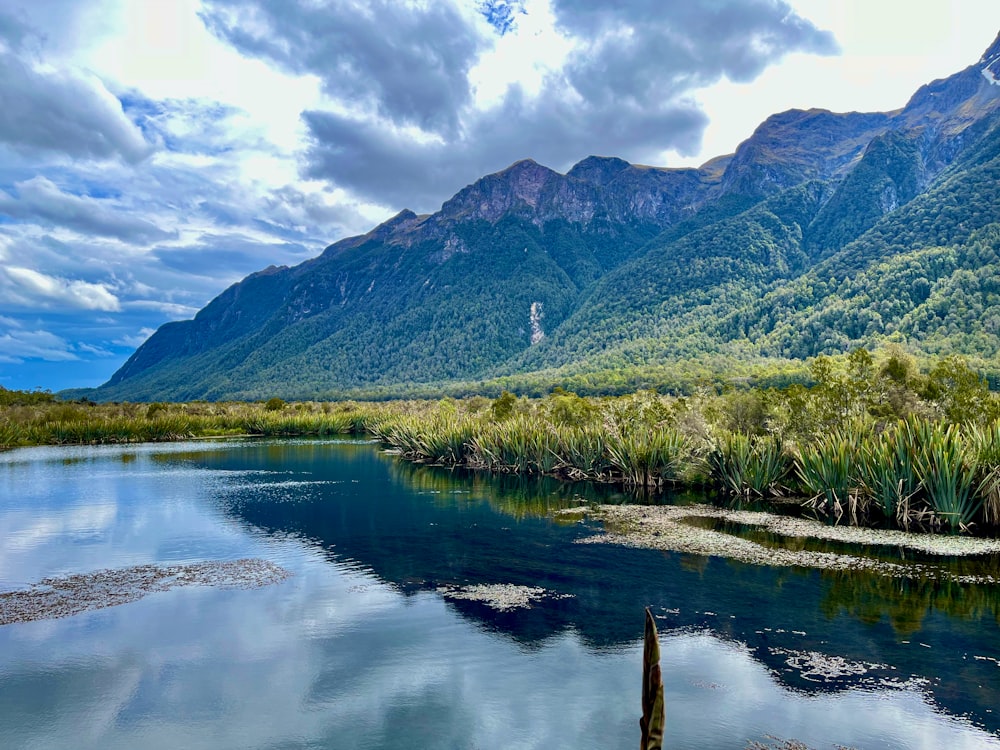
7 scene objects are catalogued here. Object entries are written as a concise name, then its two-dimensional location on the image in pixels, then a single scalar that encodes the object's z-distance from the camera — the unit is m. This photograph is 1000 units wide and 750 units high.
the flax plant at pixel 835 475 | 23.02
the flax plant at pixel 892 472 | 21.50
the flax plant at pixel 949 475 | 20.34
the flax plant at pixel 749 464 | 28.17
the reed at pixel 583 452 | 36.16
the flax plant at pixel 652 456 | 32.47
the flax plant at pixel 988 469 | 20.20
